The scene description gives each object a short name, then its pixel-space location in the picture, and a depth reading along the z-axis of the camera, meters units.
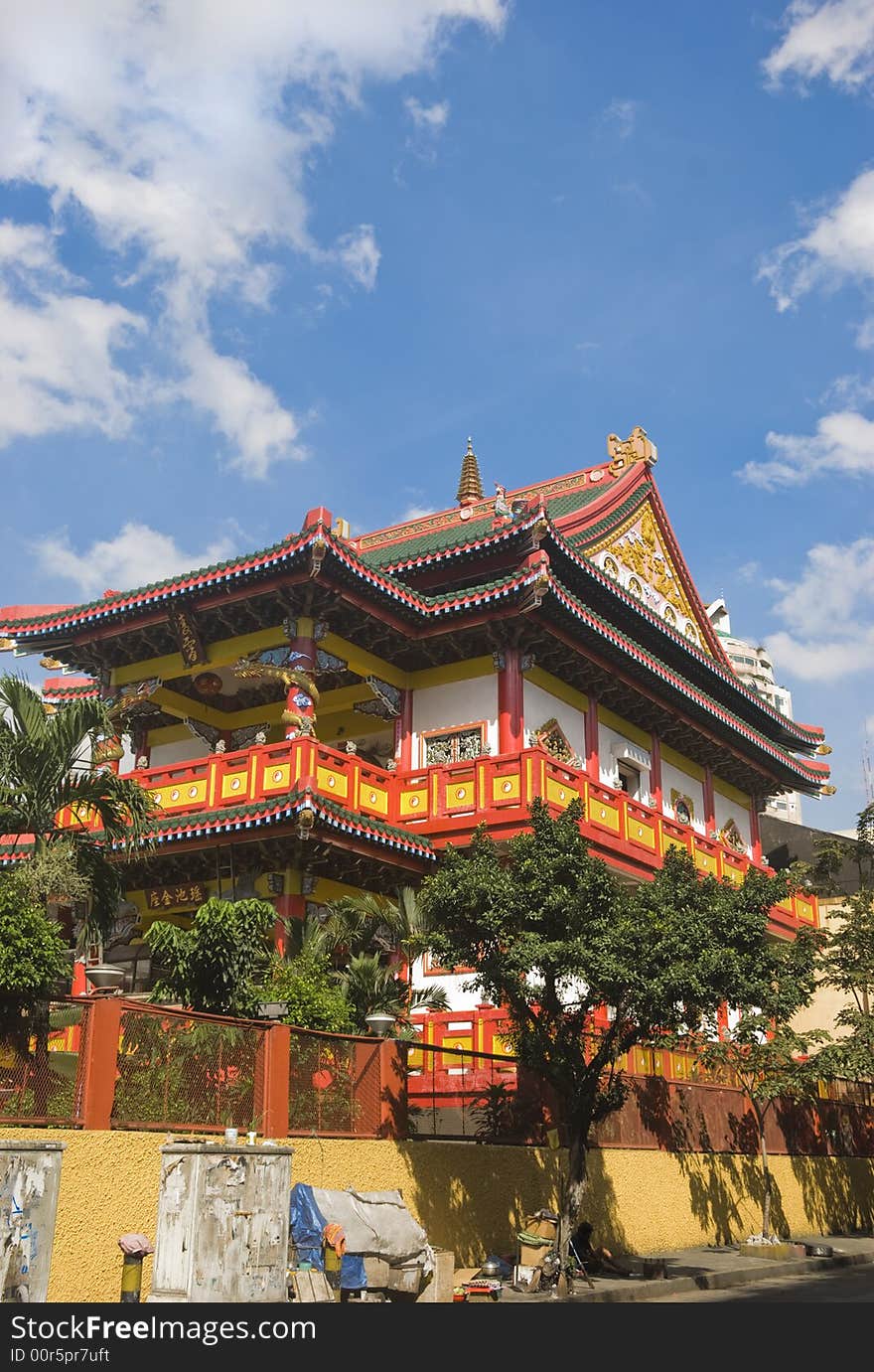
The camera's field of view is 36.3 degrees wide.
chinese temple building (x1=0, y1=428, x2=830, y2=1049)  20.91
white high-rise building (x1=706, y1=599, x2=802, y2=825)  125.19
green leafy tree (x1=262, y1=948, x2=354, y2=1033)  15.87
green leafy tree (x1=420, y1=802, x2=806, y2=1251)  14.77
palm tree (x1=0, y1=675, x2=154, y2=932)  15.73
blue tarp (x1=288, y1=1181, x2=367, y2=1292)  11.85
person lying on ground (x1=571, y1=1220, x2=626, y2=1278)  15.80
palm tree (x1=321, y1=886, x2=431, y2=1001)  19.00
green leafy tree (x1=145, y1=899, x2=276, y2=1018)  15.96
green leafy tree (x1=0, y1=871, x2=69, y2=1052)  11.95
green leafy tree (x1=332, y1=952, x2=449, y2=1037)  17.44
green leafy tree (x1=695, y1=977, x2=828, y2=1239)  18.78
